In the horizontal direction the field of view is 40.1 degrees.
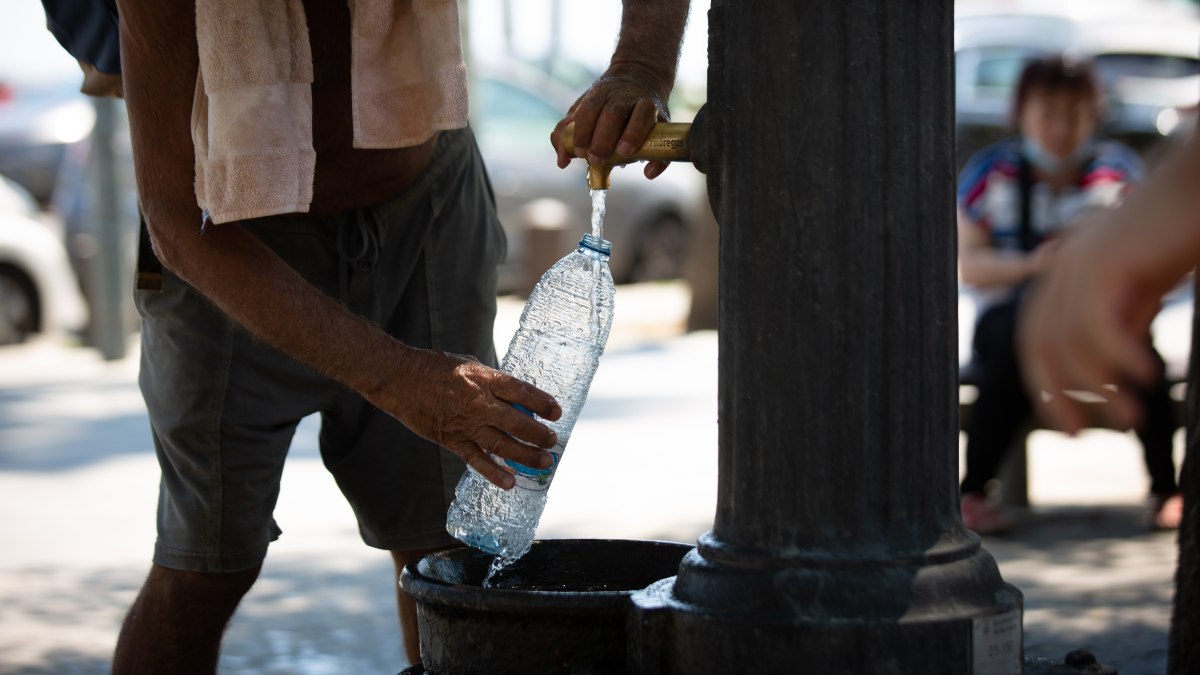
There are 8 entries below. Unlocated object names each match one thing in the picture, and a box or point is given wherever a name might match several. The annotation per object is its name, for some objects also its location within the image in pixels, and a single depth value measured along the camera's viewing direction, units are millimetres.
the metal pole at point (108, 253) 10141
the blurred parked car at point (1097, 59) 13320
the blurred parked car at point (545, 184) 13625
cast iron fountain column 2197
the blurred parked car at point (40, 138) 14453
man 2514
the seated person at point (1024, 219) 5695
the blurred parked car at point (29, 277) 11148
